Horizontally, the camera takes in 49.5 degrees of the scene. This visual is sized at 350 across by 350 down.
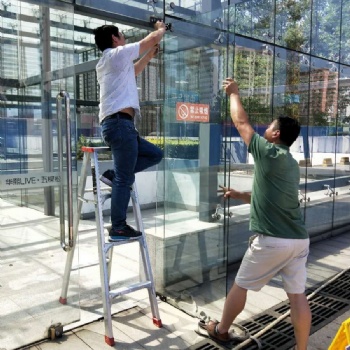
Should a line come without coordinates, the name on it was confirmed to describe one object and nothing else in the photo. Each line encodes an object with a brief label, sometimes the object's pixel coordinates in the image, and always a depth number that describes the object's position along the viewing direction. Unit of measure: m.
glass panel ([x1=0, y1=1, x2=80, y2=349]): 2.86
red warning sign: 3.57
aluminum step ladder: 2.79
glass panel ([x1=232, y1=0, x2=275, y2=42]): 4.29
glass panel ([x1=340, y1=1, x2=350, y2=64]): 5.80
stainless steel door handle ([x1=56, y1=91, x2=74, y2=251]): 2.87
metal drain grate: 2.99
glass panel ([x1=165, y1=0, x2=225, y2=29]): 3.55
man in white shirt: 2.72
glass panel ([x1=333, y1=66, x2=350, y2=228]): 6.05
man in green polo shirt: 2.56
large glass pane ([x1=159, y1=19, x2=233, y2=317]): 3.57
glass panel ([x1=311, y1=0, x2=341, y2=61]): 5.30
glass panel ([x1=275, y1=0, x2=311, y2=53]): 4.81
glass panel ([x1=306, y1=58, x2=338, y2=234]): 5.48
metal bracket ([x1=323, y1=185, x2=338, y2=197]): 5.92
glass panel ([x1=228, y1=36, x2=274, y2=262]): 4.27
